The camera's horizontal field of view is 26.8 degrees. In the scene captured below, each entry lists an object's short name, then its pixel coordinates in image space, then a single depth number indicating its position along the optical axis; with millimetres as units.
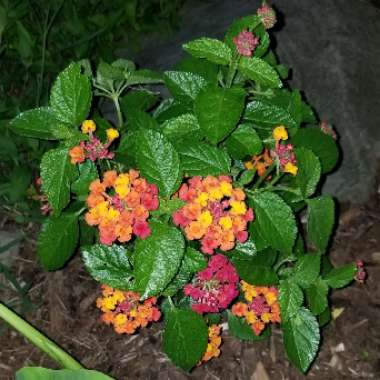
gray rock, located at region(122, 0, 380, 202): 642
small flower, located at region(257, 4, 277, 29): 417
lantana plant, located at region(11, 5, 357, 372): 394
